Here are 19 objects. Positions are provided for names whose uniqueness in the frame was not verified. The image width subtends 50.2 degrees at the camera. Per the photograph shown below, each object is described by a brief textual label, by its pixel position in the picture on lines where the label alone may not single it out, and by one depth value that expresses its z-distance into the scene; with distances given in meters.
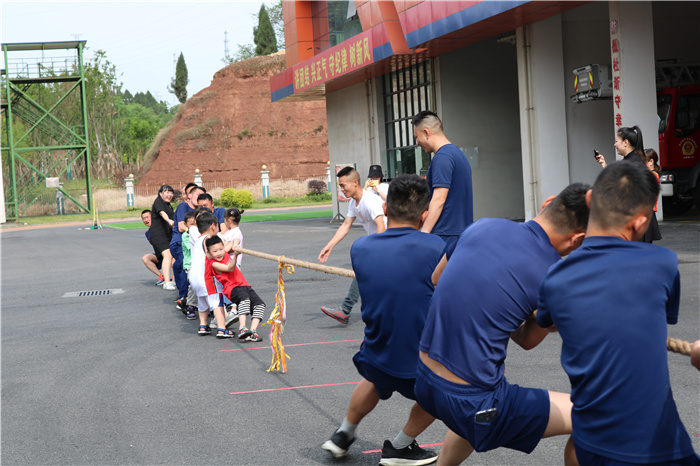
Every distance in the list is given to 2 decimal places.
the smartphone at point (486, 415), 3.21
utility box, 17.55
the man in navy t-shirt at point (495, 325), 3.13
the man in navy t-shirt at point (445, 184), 6.55
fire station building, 17.20
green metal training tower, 47.75
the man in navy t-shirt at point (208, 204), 10.18
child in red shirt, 8.51
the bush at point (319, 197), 56.28
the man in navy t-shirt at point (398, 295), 4.10
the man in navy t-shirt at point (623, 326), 2.59
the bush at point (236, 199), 49.78
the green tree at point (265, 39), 93.50
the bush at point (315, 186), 60.72
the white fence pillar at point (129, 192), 57.47
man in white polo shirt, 7.66
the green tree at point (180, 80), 117.12
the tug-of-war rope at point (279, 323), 6.79
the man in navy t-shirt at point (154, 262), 14.07
